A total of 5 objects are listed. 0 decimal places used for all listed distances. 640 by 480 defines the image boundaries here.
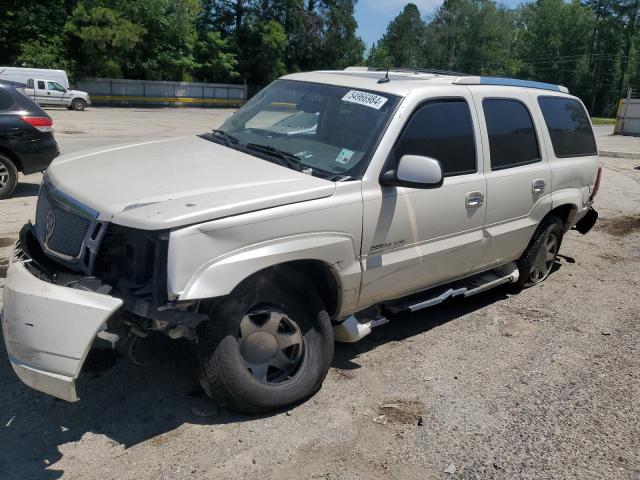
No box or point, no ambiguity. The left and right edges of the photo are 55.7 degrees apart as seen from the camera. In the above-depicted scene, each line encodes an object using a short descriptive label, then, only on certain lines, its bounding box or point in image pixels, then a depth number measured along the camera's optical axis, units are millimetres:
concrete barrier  43188
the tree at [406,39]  94550
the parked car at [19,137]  8359
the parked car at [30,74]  31219
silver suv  3016
